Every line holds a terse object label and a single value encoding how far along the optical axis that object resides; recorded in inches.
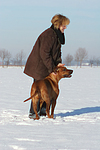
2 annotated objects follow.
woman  375.6
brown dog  371.6
